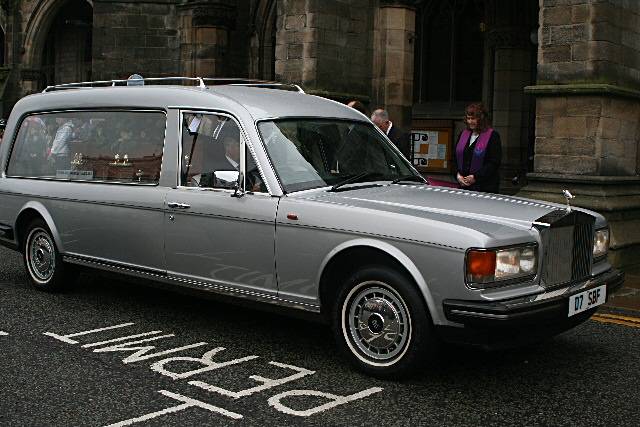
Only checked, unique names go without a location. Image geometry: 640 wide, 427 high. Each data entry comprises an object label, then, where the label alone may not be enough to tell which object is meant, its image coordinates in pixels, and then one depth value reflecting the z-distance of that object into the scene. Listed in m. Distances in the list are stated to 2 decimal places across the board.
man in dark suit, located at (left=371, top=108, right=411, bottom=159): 9.65
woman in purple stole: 8.67
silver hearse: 4.84
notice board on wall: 17.98
